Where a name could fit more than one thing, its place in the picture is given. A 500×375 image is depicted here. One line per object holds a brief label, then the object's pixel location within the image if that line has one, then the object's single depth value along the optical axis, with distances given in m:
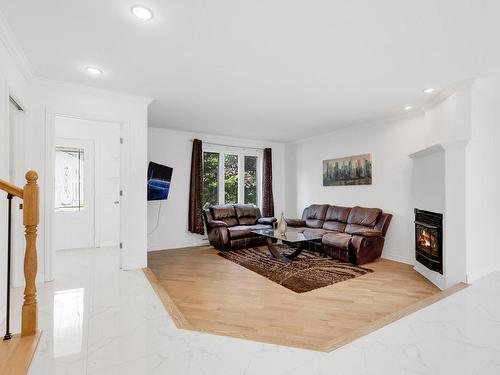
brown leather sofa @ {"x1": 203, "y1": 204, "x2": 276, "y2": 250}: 5.35
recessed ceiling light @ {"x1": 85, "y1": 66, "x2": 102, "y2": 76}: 2.92
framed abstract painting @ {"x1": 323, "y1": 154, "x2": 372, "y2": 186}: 5.26
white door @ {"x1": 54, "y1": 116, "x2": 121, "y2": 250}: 5.22
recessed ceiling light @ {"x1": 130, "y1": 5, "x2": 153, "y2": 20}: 1.94
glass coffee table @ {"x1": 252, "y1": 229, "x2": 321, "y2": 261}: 4.36
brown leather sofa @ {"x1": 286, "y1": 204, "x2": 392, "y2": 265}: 4.28
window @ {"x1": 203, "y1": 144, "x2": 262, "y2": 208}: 6.34
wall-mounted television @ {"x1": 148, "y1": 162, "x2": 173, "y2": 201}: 5.02
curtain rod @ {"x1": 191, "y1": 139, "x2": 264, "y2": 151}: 6.21
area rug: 3.47
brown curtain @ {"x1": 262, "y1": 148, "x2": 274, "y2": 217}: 6.89
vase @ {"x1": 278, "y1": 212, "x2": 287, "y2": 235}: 4.71
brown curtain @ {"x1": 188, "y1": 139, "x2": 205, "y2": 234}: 5.82
